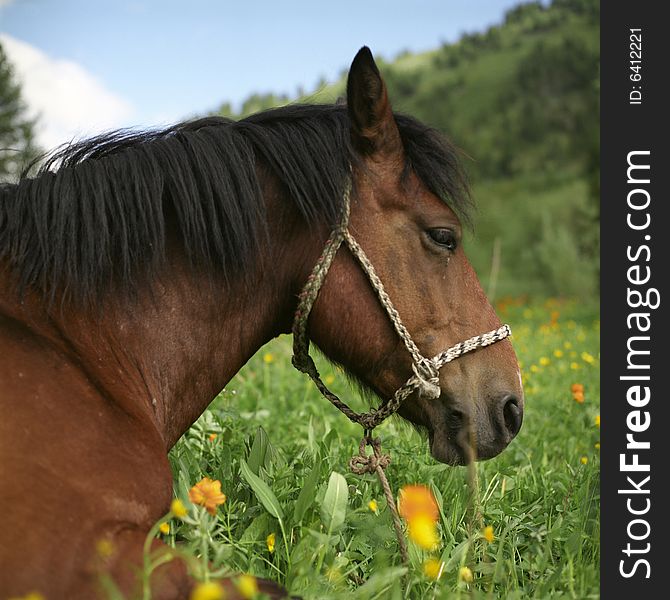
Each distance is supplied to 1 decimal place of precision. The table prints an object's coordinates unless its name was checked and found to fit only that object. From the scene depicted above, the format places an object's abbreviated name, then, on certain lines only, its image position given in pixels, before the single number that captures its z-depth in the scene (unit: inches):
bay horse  82.0
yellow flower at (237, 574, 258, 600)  52.2
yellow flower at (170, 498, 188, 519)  64.7
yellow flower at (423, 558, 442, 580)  74.4
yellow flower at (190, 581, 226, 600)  49.3
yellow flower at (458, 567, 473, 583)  80.1
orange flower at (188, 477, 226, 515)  77.9
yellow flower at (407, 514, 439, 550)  67.2
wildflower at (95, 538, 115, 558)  65.0
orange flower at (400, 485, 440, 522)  74.8
